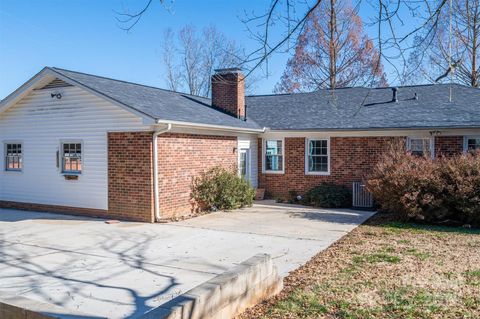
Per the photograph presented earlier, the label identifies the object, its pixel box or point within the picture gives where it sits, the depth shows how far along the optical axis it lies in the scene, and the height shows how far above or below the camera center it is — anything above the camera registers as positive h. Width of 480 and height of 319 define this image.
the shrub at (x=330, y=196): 15.12 -1.23
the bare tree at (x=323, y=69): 24.78 +6.05
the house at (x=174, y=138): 12.11 +0.79
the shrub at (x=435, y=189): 10.98 -0.74
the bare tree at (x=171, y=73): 35.37 +7.54
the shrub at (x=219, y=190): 13.68 -0.95
